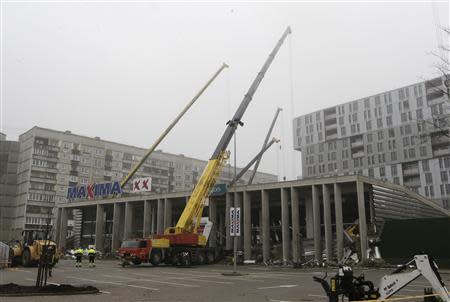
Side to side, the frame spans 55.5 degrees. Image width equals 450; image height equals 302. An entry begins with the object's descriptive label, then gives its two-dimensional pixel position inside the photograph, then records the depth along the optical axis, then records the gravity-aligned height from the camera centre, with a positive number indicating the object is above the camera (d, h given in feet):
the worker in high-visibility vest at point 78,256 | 93.49 -2.72
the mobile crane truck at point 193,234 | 98.96 +2.24
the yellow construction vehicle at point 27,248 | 90.38 -1.02
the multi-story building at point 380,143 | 266.98 +71.69
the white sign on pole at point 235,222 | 80.38 +4.03
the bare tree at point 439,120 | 50.39 +15.23
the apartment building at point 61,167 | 293.02 +56.13
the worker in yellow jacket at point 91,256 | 93.01 -2.71
